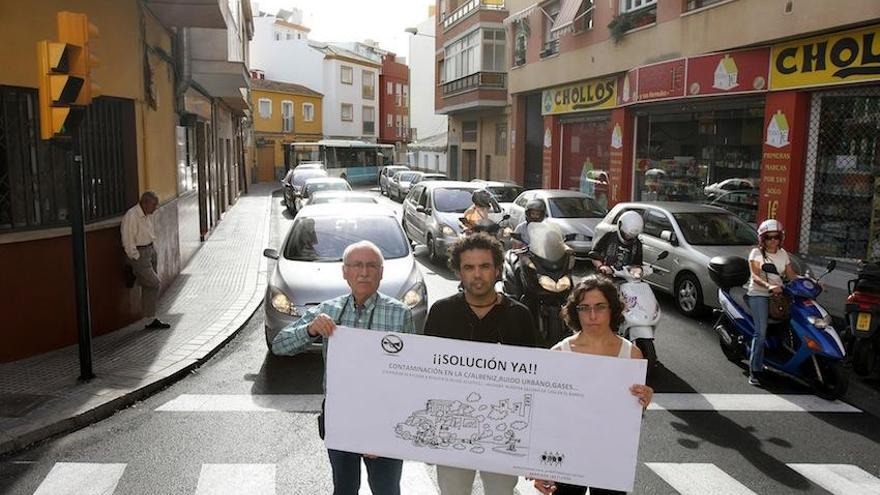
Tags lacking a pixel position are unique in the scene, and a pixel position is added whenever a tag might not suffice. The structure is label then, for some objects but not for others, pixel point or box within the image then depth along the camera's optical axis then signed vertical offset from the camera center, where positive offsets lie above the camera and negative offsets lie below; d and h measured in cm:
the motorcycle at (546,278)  732 -126
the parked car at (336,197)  1717 -104
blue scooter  656 -167
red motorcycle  705 -154
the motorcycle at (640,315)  677 -148
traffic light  604 +65
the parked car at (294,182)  2728 -108
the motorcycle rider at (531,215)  839 -68
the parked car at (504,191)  2027 -99
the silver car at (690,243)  996 -124
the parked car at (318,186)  2373 -105
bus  4484 -15
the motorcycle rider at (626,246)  740 -92
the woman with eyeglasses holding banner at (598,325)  347 -81
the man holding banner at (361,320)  346 -79
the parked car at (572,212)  1396 -117
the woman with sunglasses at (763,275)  686 -111
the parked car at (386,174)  3988 -105
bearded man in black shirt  345 -76
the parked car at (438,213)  1470 -125
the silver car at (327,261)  752 -124
